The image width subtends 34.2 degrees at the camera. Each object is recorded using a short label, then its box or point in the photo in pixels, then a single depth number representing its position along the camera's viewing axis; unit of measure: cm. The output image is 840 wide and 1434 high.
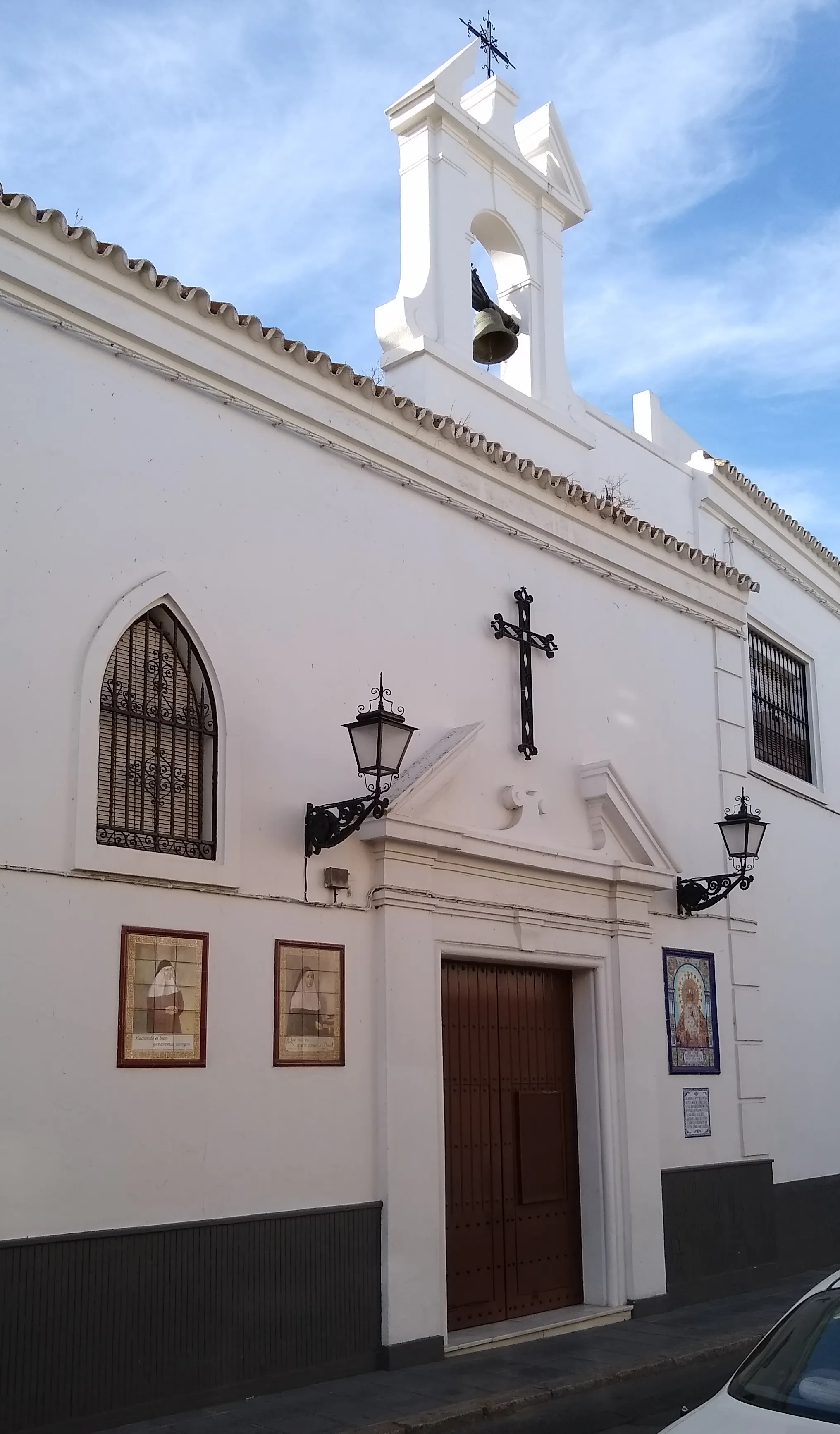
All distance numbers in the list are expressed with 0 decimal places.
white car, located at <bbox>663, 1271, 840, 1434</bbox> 393
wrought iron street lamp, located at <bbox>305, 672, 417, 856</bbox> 689
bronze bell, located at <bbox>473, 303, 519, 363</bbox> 1027
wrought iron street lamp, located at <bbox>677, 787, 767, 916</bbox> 977
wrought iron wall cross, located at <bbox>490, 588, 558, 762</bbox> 898
